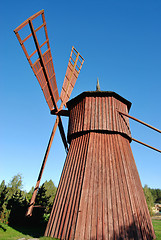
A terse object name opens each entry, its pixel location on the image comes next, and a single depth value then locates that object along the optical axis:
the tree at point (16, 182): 18.89
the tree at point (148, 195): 25.88
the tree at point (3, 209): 10.16
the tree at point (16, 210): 10.74
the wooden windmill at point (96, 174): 5.10
